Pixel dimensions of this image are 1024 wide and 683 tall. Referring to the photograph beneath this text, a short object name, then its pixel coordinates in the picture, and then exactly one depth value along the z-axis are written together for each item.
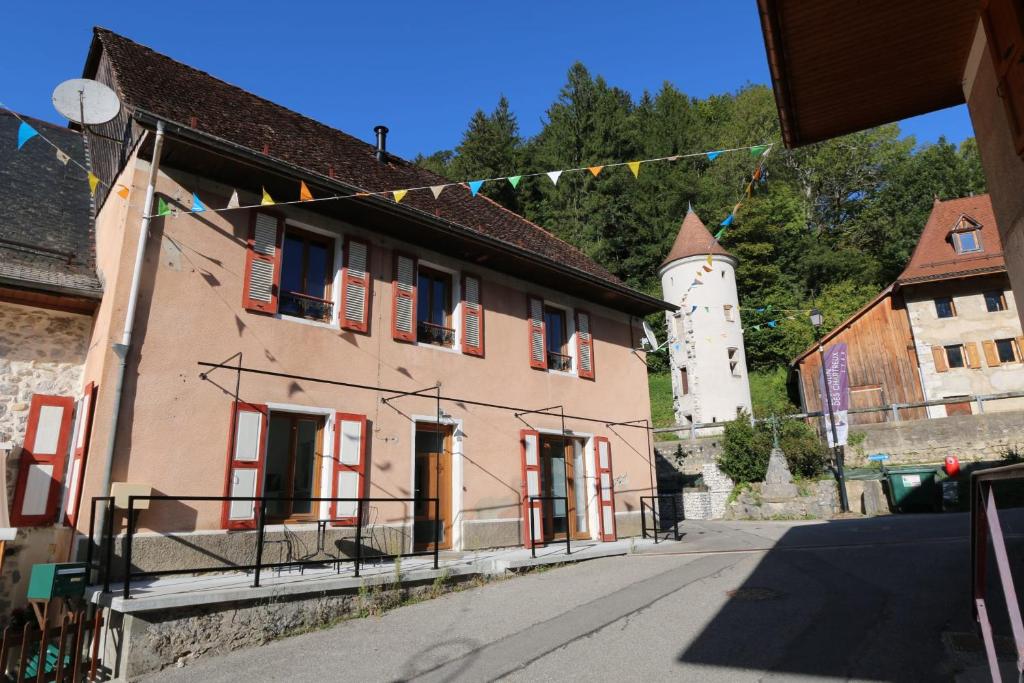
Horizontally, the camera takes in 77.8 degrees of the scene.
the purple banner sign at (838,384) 16.86
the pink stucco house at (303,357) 7.21
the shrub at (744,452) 18.97
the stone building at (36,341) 7.12
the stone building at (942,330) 23.30
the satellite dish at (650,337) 15.20
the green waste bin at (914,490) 15.15
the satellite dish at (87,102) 7.73
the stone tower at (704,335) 26.61
